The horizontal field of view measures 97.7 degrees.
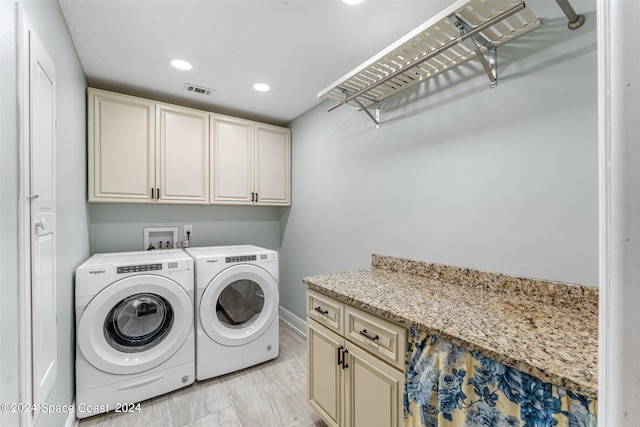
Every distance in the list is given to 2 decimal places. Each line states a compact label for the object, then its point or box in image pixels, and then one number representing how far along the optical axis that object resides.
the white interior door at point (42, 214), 0.97
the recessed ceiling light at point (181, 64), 1.95
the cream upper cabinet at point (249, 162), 2.73
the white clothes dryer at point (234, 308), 2.13
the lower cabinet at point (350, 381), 1.18
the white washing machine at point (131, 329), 1.74
